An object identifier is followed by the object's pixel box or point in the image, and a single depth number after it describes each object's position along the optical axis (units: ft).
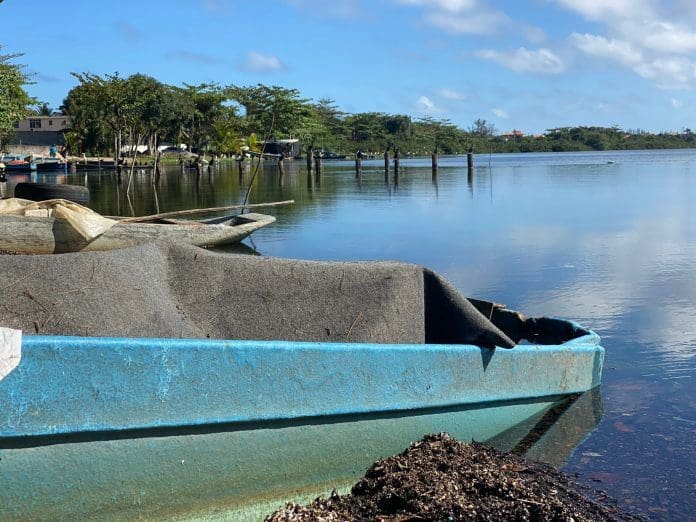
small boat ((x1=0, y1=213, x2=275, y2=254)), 33.81
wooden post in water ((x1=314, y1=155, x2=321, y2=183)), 181.50
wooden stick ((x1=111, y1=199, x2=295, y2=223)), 38.14
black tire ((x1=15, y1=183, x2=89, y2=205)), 47.50
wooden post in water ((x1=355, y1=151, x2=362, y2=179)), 178.74
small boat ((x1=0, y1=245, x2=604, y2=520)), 11.46
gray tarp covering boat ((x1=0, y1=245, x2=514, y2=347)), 12.98
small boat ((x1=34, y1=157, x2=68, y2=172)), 190.60
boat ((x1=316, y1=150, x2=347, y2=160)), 372.79
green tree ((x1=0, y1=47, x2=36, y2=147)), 105.19
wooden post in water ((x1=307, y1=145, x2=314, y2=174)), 192.24
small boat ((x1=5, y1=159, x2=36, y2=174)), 179.22
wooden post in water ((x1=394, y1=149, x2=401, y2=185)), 178.95
